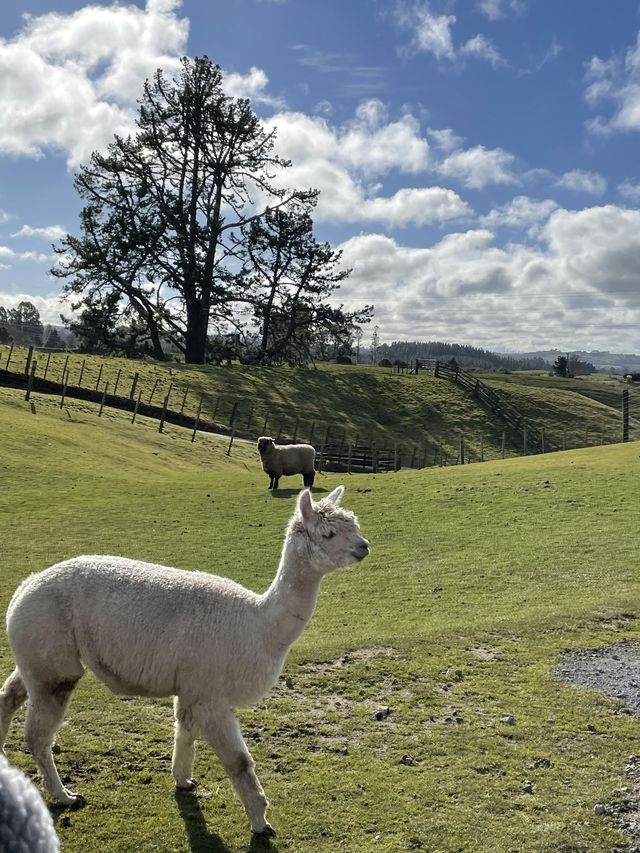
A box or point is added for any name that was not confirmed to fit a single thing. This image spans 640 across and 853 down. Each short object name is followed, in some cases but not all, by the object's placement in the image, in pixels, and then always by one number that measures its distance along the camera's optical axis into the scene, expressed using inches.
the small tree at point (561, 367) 4571.9
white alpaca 193.3
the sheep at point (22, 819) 45.7
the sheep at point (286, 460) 938.1
